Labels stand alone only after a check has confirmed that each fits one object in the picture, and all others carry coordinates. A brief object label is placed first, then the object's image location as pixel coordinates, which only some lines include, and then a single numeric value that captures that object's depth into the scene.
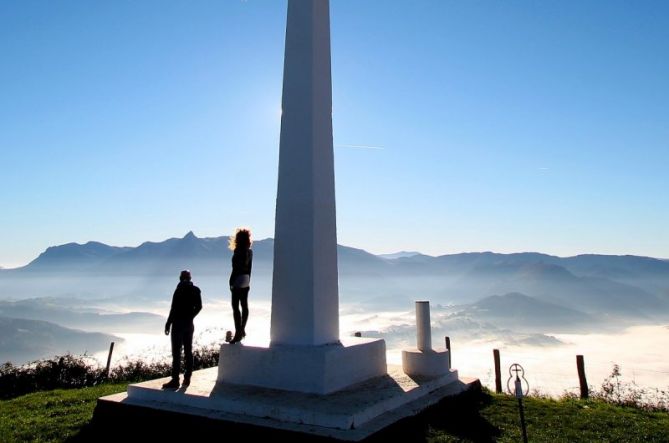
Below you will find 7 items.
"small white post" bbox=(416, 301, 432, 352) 7.92
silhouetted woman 6.94
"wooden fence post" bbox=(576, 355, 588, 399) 10.17
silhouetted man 6.39
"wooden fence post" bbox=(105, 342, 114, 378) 12.77
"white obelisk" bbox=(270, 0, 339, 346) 6.59
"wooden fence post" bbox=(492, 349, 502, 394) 11.34
